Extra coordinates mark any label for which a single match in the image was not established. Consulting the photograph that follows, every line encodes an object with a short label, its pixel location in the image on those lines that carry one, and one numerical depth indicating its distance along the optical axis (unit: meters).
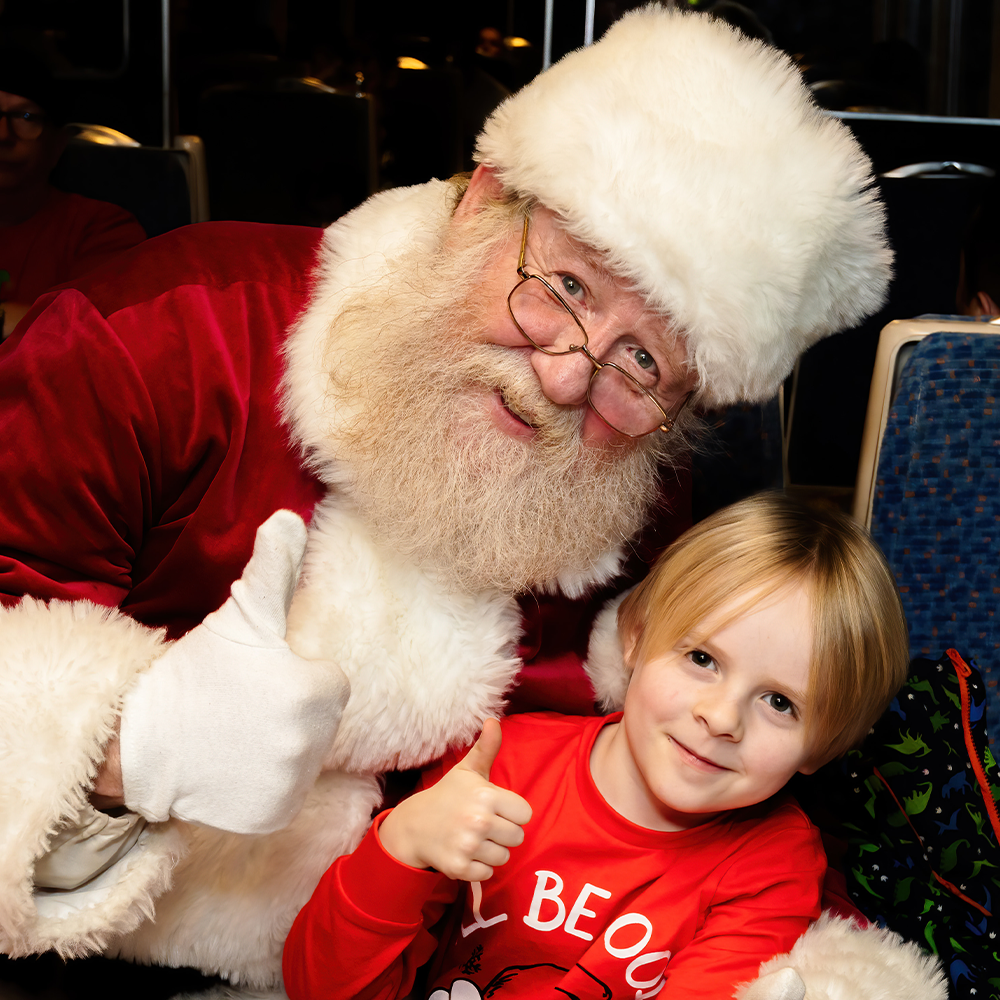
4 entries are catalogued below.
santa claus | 1.10
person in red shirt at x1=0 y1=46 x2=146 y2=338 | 2.24
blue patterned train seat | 1.49
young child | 1.11
